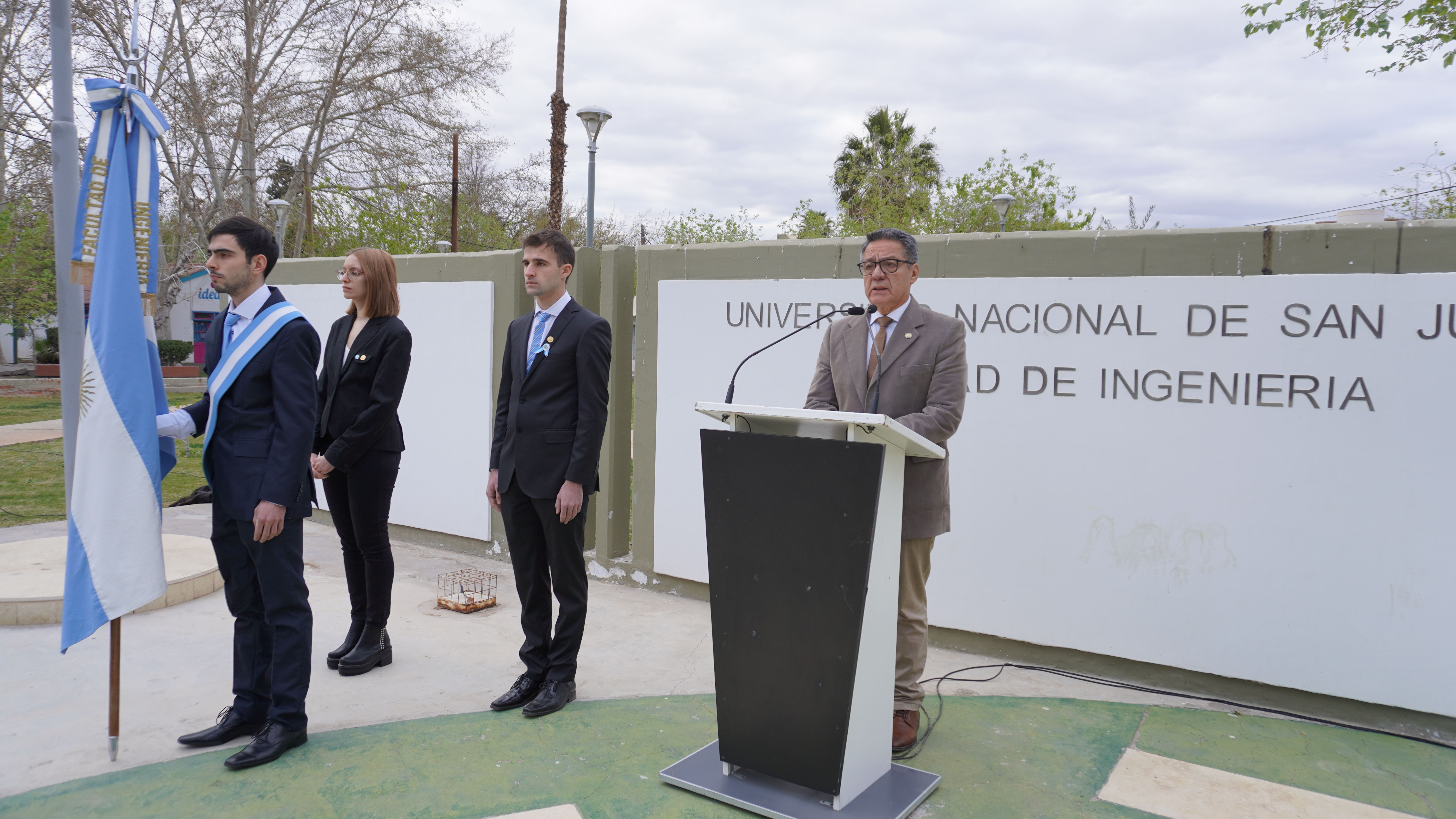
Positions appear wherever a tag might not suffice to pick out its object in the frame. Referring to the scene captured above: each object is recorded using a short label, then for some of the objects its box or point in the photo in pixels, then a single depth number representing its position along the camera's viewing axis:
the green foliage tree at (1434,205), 17.59
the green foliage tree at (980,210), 22.55
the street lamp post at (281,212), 20.42
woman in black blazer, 3.79
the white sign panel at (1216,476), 3.44
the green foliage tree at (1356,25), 8.97
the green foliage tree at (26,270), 19.34
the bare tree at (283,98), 20.88
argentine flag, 3.03
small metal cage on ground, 4.94
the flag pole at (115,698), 3.00
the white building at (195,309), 36.72
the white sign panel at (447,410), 6.20
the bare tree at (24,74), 18.08
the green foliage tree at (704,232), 26.45
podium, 2.52
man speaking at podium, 3.05
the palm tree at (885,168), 24.59
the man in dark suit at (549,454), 3.48
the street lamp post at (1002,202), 18.09
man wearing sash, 3.02
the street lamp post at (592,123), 14.23
